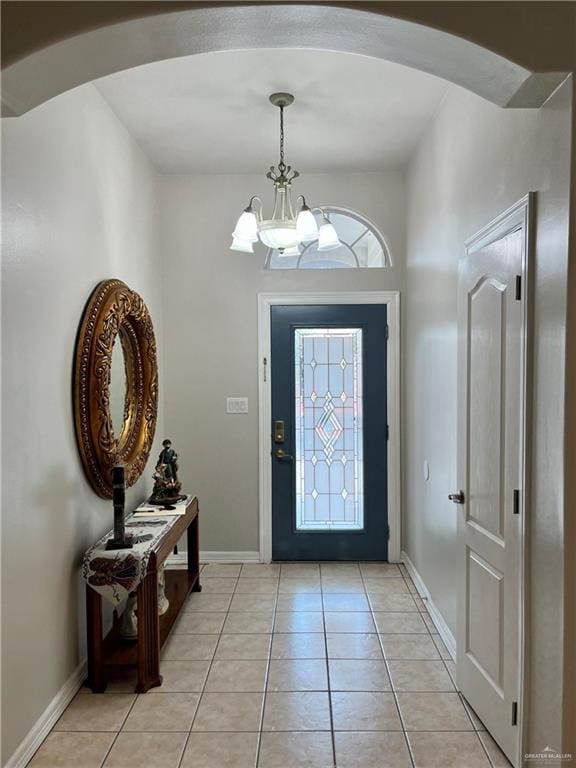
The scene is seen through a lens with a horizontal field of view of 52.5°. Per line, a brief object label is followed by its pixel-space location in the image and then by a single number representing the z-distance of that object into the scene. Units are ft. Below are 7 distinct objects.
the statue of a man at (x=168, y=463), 12.02
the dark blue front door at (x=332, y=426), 14.44
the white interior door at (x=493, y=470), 6.71
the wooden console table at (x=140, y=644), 8.68
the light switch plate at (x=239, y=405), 14.65
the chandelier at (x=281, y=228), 10.31
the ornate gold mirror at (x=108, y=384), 9.03
